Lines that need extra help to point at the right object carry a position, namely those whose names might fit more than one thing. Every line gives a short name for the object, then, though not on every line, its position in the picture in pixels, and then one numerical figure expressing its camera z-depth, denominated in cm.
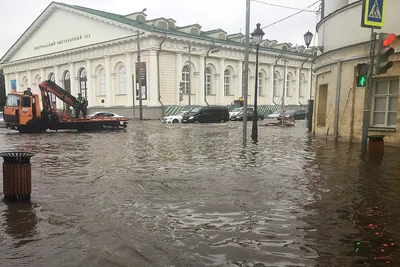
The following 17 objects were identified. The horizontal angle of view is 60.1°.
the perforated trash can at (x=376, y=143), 1111
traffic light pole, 992
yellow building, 1300
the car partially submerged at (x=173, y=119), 3497
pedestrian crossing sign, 961
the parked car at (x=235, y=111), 4168
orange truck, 2180
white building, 4119
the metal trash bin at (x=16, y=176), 593
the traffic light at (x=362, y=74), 1022
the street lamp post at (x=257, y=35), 1522
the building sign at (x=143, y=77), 4047
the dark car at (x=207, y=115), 3447
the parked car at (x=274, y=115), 4427
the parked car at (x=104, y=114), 3106
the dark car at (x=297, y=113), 4250
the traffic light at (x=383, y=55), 963
